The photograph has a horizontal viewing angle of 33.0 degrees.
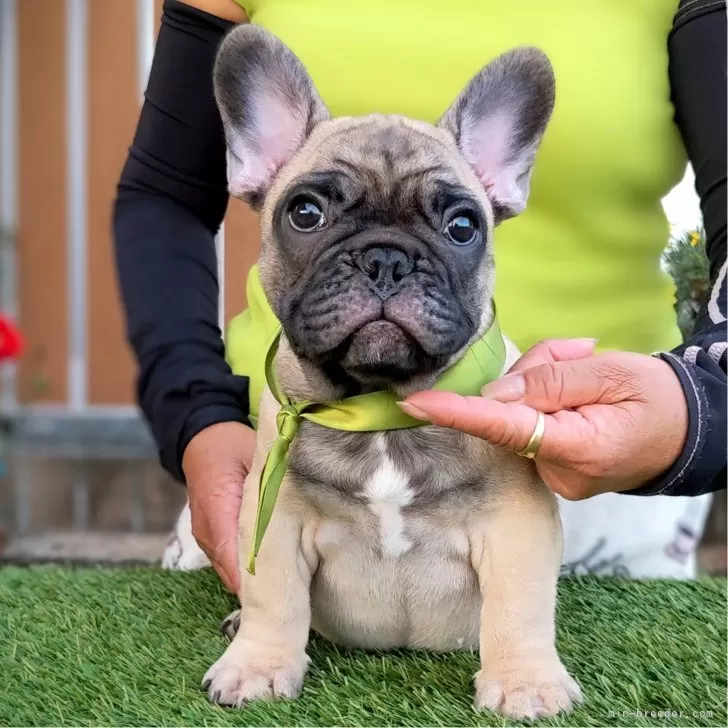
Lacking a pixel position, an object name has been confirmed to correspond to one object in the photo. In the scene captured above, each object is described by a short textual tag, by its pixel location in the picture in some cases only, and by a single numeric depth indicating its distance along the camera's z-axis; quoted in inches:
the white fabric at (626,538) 29.3
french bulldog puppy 19.4
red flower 49.5
